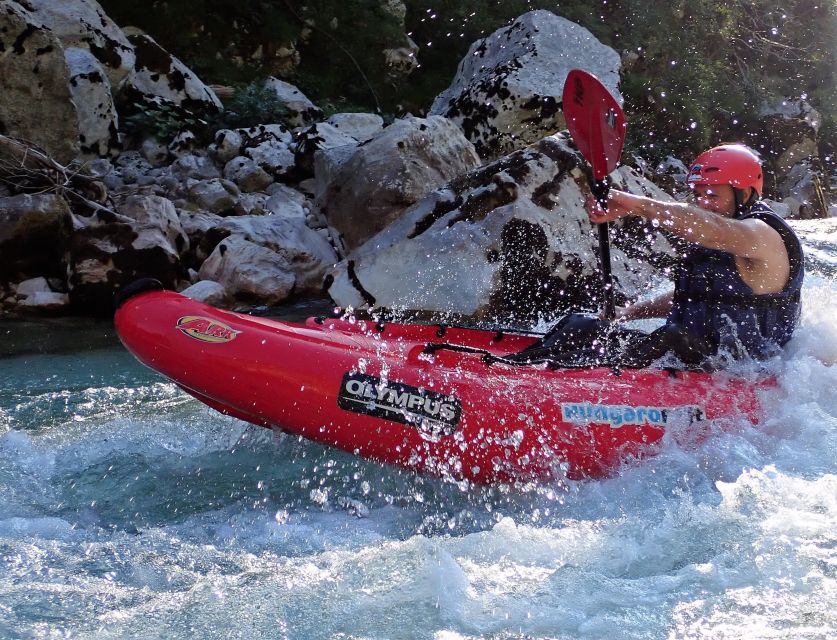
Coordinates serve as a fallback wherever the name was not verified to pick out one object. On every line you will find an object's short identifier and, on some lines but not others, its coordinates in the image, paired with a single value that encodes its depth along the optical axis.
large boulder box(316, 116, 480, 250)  6.79
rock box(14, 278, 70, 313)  6.12
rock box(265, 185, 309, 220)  8.13
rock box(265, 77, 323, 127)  10.27
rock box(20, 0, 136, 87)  8.80
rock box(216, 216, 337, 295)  6.88
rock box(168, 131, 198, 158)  9.04
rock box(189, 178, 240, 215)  7.88
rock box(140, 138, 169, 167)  8.97
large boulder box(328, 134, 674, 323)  5.88
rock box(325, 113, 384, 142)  9.64
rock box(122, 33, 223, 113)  9.66
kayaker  3.39
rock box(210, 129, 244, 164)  8.99
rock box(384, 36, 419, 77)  12.06
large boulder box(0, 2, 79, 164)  7.07
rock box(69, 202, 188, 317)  6.23
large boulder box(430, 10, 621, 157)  8.91
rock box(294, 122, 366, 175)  8.89
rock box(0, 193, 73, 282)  6.23
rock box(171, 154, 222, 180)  8.62
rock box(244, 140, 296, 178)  8.93
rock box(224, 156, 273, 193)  8.60
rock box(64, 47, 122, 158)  8.33
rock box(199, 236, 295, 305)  6.49
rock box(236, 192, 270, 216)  7.95
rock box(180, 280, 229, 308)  6.24
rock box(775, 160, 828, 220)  12.48
